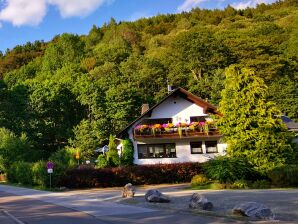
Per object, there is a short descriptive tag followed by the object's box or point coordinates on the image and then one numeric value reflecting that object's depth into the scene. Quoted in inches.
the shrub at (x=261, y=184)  913.5
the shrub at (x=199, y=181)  1042.1
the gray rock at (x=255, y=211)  454.3
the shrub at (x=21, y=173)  1321.4
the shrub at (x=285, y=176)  895.7
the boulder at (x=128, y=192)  798.7
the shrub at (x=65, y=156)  1843.5
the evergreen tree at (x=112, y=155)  1546.5
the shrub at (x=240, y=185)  924.0
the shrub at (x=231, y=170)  967.6
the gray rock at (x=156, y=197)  677.3
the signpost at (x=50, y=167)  1066.1
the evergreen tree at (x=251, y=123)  1002.1
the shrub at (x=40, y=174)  1157.7
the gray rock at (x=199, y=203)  549.1
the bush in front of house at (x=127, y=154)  1504.7
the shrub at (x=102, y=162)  1548.5
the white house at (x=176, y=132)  1476.4
